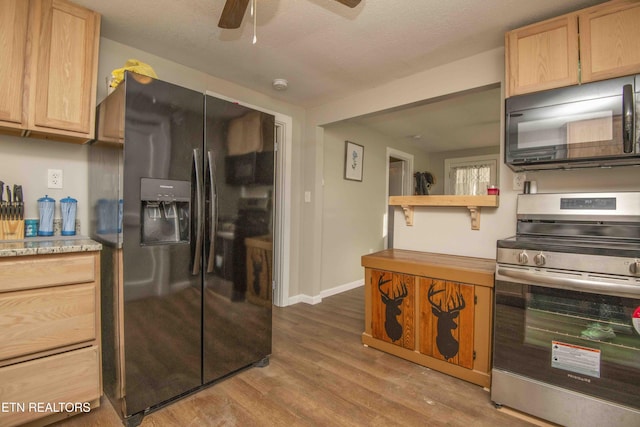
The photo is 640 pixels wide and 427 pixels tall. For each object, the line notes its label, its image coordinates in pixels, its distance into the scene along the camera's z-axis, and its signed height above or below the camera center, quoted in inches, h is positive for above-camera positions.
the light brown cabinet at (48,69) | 64.5 +32.6
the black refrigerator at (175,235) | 62.4 -4.8
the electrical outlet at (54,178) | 78.2 +8.8
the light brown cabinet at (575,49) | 62.7 +39.6
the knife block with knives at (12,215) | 70.0 -0.9
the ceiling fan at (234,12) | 56.4 +40.0
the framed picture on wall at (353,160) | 161.6 +32.4
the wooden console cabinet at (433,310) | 77.4 -25.0
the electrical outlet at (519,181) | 83.6 +11.9
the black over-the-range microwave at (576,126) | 61.6 +21.9
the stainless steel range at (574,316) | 56.2 -18.4
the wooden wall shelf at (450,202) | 88.8 +6.1
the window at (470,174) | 232.8 +38.4
